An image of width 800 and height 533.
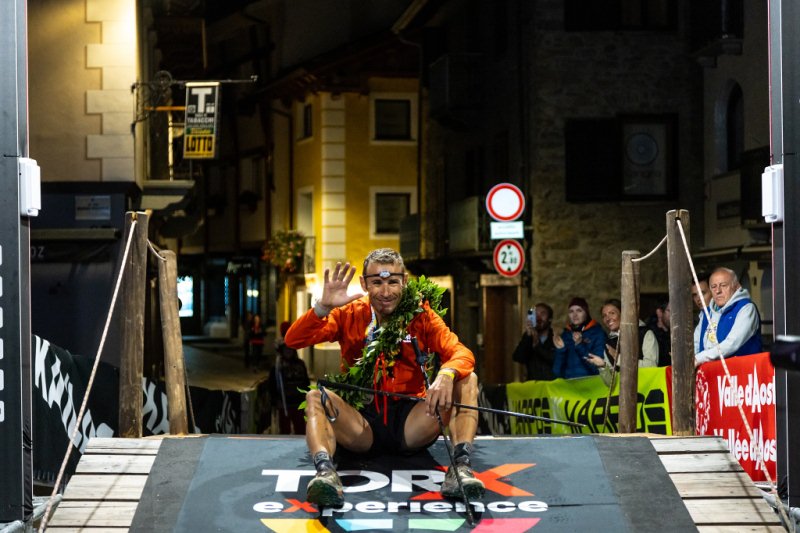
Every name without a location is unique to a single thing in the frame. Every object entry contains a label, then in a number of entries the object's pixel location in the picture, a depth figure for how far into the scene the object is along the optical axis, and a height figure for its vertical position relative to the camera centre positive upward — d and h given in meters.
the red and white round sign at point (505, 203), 19.64 +0.94
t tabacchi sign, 21.28 +2.54
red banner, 7.87 -1.00
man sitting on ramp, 6.76 -0.58
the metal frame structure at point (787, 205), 6.39 +0.27
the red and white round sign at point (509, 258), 19.81 +0.07
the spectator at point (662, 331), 10.95 -0.64
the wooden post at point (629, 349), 8.56 -0.61
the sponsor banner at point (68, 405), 8.22 -1.04
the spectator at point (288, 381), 16.31 -1.52
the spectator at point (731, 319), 8.56 -0.42
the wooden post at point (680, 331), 7.84 -0.46
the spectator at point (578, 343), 11.98 -0.80
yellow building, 37.59 +2.93
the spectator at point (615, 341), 10.77 -0.72
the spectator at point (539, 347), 13.71 -0.95
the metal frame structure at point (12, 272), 6.18 -0.01
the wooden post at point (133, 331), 7.80 -0.40
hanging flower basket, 39.19 +0.50
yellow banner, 10.01 -1.33
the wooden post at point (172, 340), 8.26 -0.50
